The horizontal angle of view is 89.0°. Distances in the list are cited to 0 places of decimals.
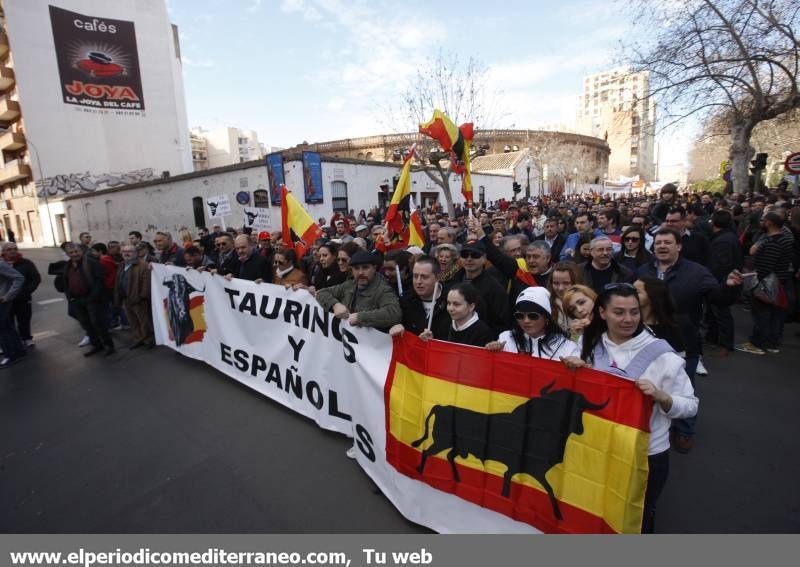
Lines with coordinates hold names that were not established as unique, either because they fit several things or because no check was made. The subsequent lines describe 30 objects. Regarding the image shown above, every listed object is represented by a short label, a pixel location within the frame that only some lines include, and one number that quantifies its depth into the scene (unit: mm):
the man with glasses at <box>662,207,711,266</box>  5086
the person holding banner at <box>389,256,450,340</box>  3129
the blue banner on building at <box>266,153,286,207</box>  15445
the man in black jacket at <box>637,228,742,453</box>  3370
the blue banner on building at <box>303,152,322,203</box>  15945
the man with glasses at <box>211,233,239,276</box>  5908
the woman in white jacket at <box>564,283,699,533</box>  1925
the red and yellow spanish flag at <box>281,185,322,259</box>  5496
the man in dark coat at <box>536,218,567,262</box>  6383
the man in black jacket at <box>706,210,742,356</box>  5492
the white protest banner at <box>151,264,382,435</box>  3555
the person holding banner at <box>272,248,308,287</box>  4789
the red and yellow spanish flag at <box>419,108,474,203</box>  6578
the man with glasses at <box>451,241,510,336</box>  3367
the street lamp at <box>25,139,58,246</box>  29047
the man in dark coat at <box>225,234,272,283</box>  5484
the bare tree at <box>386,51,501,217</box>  15775
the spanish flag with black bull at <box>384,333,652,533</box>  1958
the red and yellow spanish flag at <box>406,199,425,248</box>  5902
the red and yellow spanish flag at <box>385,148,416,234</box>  5704
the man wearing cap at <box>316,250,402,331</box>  3230
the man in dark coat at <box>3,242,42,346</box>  6613
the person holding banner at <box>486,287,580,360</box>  2379
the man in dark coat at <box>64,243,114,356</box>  6059
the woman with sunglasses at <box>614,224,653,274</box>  4574
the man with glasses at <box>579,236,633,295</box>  4016
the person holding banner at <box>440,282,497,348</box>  2723
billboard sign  29891
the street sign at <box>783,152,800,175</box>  9000
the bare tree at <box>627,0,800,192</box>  11250
